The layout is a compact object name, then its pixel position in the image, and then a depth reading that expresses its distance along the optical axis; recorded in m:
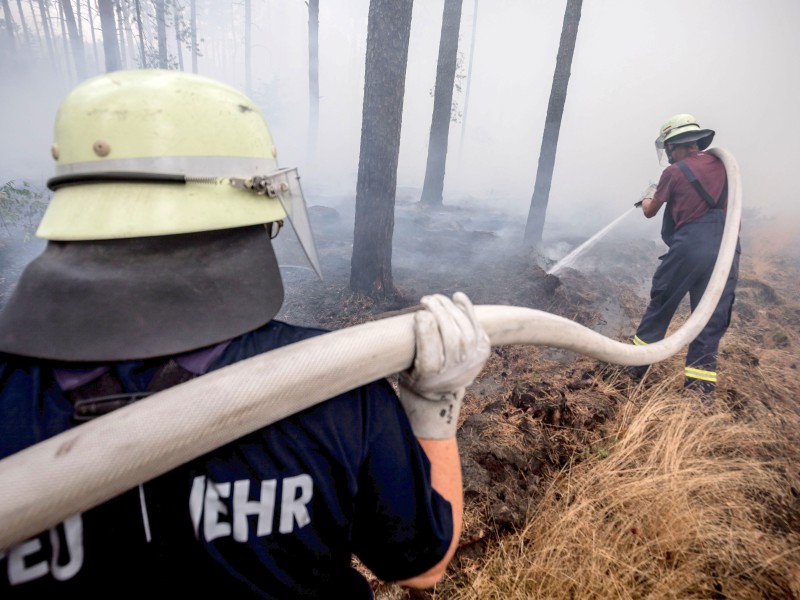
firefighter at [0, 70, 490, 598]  0.77
